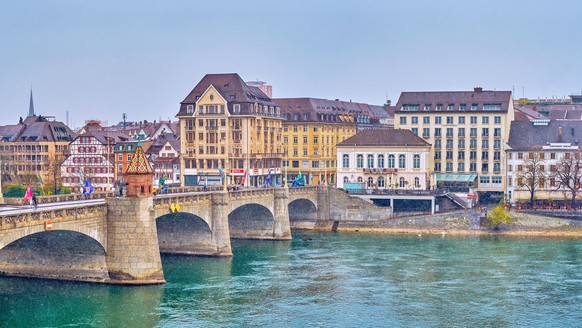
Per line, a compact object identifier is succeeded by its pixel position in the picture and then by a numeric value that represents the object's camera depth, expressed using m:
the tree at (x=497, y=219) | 116.19
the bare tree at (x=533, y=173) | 129.00
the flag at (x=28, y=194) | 78.07
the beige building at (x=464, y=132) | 139.62
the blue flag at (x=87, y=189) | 87.06
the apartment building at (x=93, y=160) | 156.62
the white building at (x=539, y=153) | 130.50
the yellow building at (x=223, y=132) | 143.75
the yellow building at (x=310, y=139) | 162.75
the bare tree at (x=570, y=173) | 125.46
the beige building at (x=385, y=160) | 136.88
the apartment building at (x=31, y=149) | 163.75
